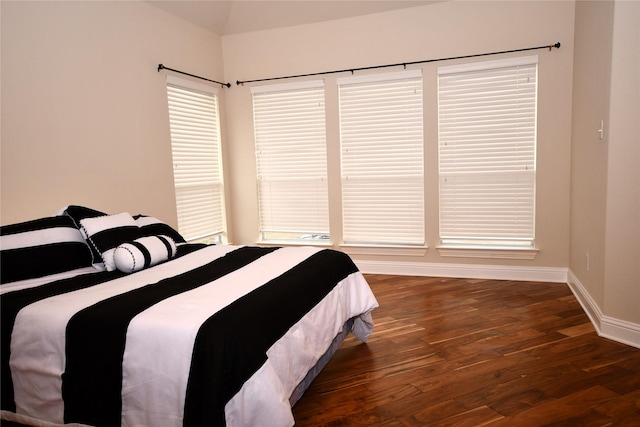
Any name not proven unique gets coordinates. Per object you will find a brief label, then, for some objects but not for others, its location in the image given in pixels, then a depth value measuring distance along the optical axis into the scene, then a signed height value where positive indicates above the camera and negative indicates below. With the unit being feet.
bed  5.27 -2.07
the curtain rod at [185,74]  13.76 +3.50
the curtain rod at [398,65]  13.36 +3.51
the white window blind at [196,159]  14.88 +0.61
